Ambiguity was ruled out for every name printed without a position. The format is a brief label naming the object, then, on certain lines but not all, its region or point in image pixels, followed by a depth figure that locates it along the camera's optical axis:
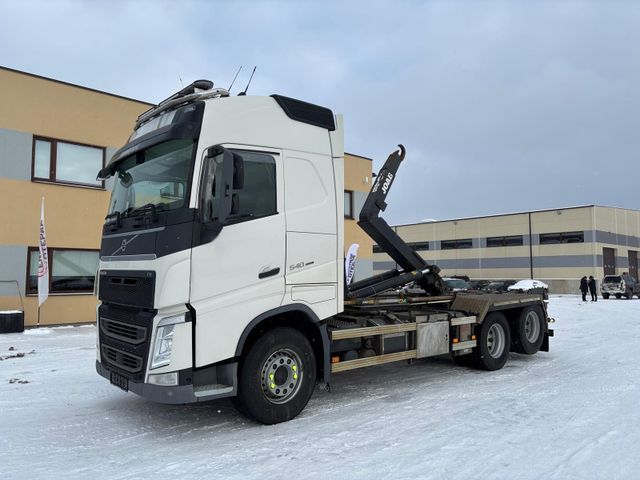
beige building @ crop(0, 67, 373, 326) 13.52
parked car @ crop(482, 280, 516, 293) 32.07
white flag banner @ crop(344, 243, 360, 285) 11.04
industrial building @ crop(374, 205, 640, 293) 40.88
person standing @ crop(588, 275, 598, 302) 30.19
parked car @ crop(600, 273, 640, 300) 32.31
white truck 4.59
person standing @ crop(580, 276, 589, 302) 30.69
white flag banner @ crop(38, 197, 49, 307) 13.11
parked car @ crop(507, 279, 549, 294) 32.94
